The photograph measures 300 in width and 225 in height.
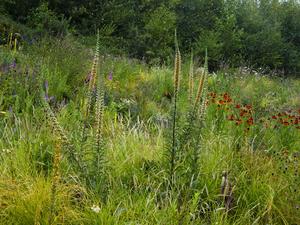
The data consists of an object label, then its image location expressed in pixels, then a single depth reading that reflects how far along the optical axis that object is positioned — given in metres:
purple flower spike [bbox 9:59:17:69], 5.11
